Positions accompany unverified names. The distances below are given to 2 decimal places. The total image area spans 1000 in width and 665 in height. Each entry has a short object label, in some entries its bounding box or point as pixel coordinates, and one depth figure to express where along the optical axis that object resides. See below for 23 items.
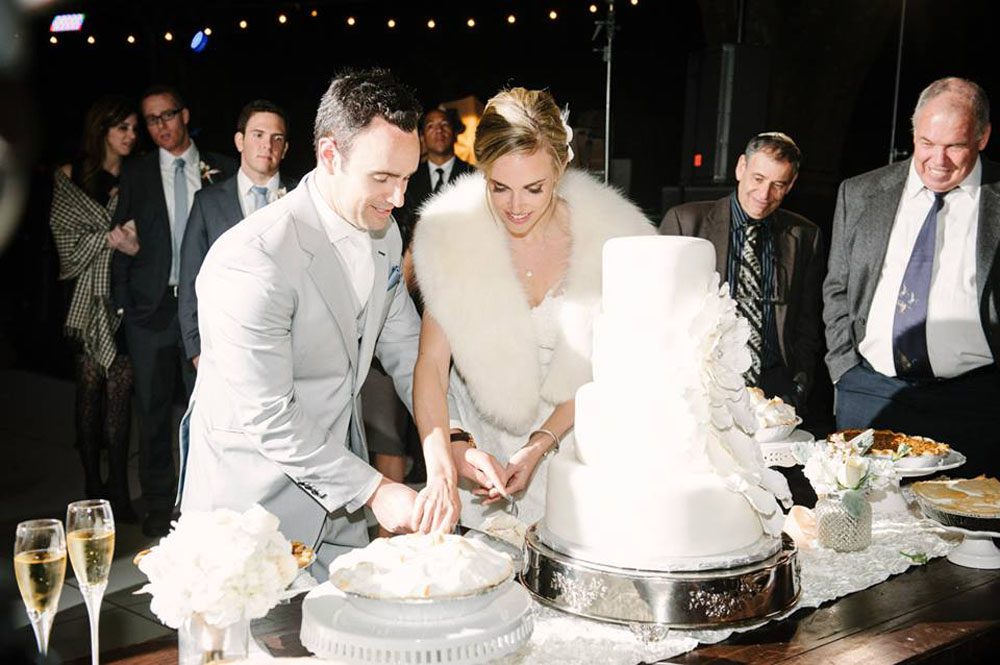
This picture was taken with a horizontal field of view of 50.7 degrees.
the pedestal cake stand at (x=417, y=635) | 1.46
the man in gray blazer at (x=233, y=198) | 4.67
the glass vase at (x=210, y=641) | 1.34
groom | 2.07
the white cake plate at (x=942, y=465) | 2.67
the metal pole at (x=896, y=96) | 6.93
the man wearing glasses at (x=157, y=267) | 5.04
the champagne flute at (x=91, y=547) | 1.47
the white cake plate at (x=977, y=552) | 2.31
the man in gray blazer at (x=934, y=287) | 3.34
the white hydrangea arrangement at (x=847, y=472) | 2.32
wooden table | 1.75
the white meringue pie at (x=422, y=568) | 1.53
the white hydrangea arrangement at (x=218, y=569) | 1.28
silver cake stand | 1.74
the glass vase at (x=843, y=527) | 2.34
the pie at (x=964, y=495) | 2.35
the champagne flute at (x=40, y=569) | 1.38
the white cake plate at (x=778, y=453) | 2.94
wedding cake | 1.79
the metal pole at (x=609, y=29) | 6.81
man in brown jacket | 4.38
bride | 2.55
